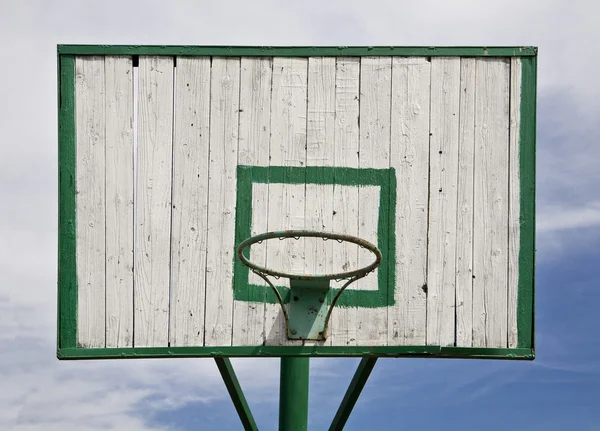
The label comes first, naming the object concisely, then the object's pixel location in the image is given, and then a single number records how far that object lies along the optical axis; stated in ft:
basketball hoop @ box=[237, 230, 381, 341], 21.17
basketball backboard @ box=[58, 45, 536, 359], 21.54
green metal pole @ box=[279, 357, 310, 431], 24.97
